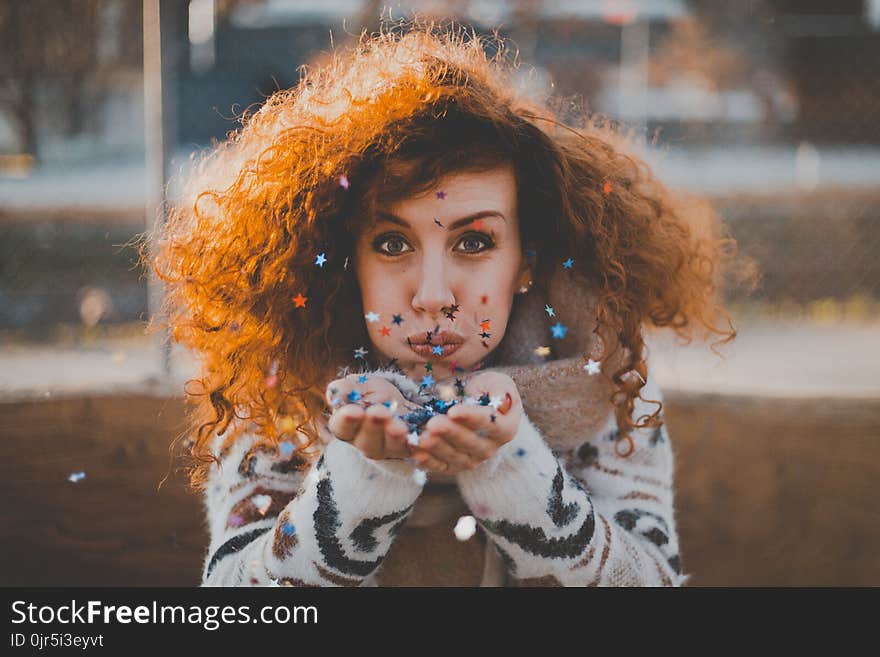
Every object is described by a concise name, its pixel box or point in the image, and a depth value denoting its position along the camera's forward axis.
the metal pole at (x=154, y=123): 2.67
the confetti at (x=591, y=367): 1.26
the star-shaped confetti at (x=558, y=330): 1.30
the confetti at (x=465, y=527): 1.27
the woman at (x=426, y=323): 1.14
